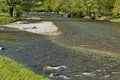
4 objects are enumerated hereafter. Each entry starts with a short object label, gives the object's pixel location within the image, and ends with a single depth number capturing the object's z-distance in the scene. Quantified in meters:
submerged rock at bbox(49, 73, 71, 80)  22.02
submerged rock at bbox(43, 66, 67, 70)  25.42
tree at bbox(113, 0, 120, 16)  97.98
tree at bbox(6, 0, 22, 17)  100.81
